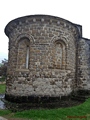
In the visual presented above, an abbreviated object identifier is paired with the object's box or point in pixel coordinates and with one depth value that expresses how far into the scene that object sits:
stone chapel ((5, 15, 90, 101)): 6.46
